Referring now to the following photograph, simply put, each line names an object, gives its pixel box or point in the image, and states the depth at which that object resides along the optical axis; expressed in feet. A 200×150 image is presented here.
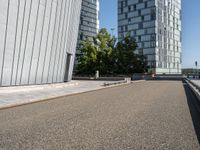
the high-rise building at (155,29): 184.64
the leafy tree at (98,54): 108.01
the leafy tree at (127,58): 109.05
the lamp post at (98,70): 105.10
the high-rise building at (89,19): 225.73
